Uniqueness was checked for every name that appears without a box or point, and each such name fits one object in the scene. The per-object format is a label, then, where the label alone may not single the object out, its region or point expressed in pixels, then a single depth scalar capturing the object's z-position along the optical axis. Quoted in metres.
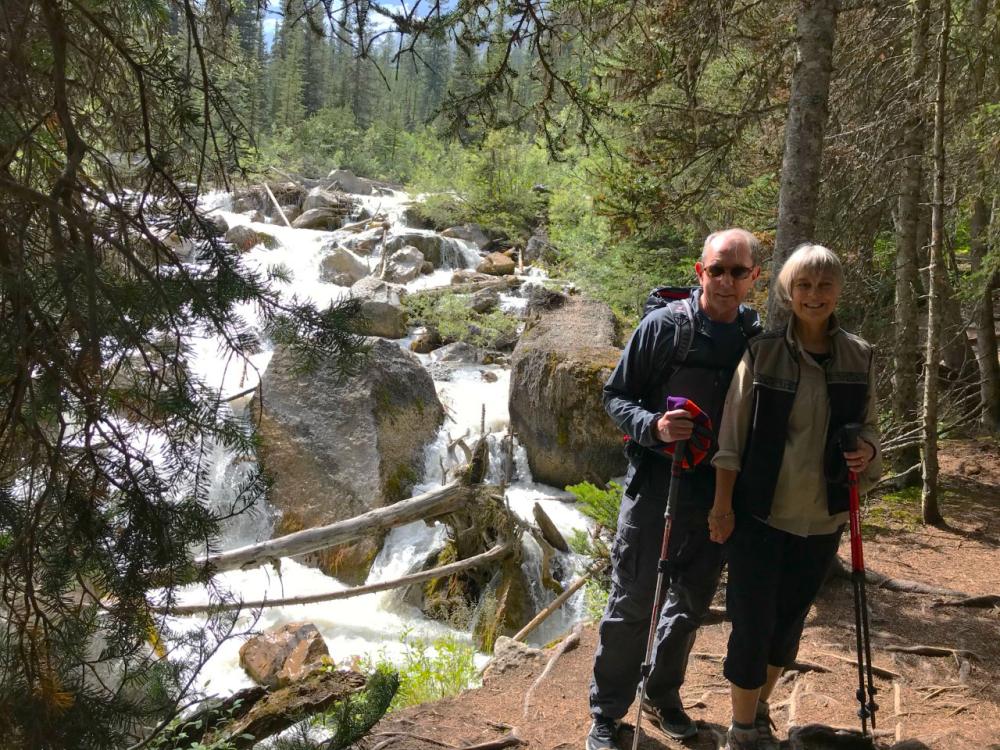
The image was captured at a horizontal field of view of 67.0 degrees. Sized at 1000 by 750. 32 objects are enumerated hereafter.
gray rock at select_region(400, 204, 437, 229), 25.78
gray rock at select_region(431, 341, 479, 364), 14.47
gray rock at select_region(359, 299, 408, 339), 14.96
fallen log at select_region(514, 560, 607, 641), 6.12
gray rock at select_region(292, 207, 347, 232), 23.61
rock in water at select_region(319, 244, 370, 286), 18.88
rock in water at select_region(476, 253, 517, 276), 20.57
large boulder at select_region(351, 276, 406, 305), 15.89
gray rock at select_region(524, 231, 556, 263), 21.52
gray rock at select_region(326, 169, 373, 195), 31.39
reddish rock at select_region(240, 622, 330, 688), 6.38
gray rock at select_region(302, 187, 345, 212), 25.23
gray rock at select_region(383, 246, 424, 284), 19.58
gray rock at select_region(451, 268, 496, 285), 19.34
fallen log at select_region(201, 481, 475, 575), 5.35
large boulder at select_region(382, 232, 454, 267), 21.47
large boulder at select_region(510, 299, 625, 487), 9.09
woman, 2.64
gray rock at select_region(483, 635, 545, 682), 4.48
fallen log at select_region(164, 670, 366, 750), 3.70
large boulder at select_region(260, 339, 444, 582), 8.33
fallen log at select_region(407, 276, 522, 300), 17.38
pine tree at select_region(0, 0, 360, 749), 1.87
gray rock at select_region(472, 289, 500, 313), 16.91
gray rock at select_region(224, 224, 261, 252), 16.52
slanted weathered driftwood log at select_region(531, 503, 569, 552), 7.72
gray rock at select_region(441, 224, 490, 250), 23.97
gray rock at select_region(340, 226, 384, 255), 21.34
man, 2.85
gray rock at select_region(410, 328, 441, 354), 14.97
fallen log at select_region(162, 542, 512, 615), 5.46
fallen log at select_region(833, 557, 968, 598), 4.96
